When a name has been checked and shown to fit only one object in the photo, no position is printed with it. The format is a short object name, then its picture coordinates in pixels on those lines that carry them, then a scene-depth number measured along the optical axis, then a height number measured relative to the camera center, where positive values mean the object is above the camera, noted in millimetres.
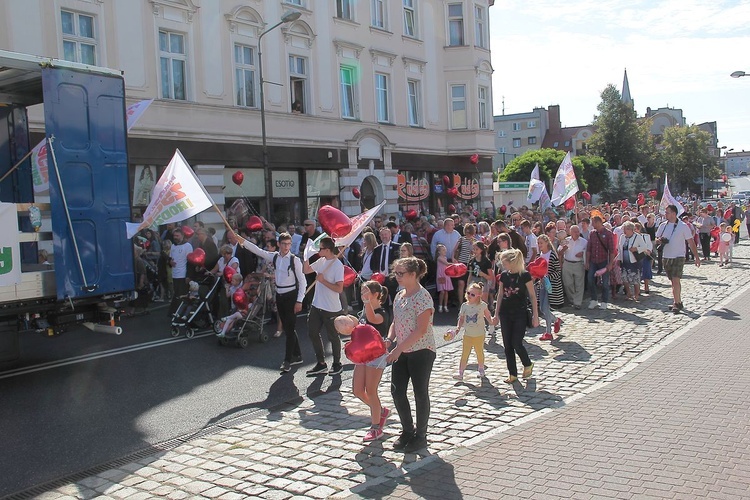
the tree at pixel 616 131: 63406 +7534
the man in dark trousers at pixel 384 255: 12219 -558
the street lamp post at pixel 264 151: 19406 +2209
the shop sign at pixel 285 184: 22672 +1440
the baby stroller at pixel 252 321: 10516 -1416
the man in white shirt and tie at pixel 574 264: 13227 -928
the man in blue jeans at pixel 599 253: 13211 -747
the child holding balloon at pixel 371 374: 6242 -1368
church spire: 120562 +21517
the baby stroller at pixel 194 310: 11359 -1281
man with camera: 12477 -638
